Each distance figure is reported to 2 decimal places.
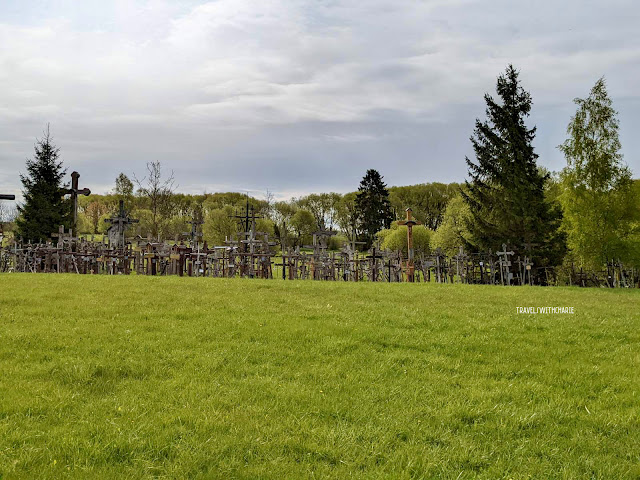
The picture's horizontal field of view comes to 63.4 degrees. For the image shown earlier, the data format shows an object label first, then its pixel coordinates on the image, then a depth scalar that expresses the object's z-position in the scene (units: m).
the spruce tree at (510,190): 37.16
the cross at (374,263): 33.79
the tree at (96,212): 83.81
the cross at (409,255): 32.34
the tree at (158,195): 51.45
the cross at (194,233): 37.03
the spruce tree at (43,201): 45.56
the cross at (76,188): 37.28
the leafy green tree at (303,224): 81.81
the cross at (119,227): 35.62
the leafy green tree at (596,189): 35.97
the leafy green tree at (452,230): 49.10
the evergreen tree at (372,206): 83.50
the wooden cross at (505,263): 33.97
